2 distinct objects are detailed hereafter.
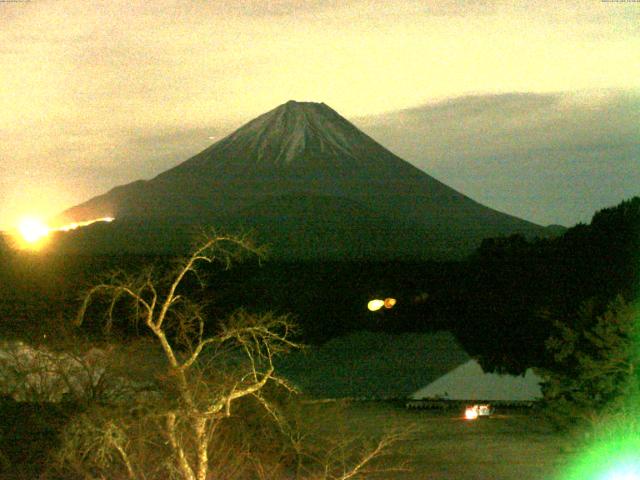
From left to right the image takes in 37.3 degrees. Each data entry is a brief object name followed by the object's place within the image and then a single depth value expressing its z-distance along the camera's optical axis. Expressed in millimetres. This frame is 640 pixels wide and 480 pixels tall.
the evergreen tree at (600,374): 13430
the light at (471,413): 16384
